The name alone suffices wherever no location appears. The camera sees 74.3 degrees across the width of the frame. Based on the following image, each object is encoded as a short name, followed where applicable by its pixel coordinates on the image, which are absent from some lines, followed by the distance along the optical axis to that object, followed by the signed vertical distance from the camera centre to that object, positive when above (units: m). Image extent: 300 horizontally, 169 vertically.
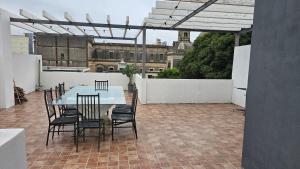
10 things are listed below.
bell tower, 27.18 +4.25
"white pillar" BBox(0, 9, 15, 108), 5.63 +0.00
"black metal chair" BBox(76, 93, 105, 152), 3.30 -0.88
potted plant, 9.36 -0.27
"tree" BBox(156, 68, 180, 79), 11.43 -0.40
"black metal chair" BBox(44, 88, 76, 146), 3.36 -0.93
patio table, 3.53 -0.63
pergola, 4.33 +1.37
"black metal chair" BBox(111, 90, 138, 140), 3.72 -0.97
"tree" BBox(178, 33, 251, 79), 8.88 +0.56
